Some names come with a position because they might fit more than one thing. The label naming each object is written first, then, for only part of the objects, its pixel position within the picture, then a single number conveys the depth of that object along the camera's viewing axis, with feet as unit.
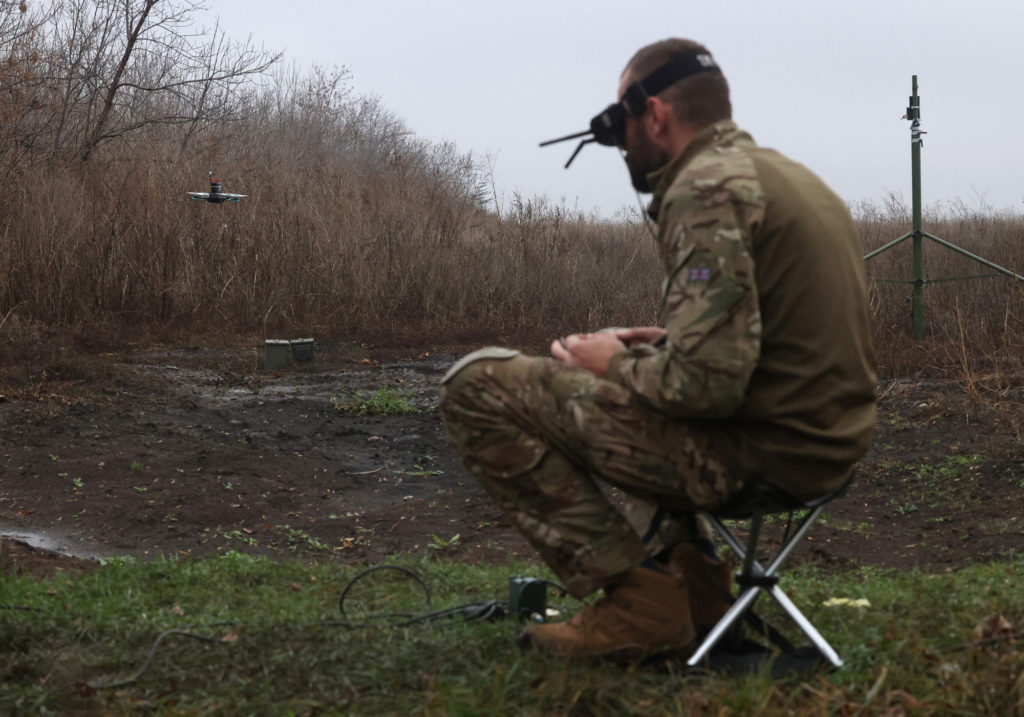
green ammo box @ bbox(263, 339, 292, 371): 41.34
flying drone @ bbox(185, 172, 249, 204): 46.93
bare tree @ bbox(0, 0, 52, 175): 48.32
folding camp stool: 9.55
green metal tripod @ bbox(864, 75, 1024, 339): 38.55
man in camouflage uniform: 8.98
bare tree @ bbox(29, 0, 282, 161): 55.21
